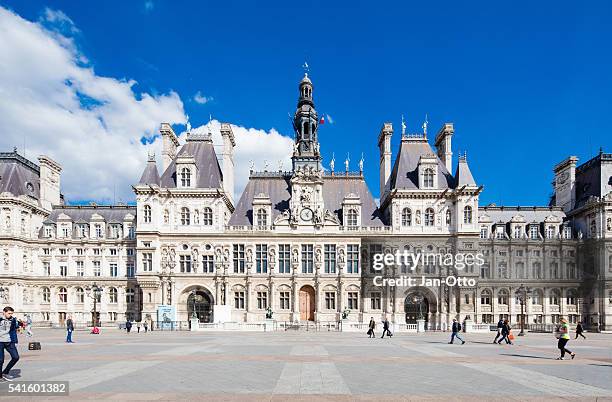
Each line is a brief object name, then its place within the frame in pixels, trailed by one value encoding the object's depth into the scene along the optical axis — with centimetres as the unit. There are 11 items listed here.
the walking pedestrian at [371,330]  3944
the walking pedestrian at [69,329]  3253
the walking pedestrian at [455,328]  3309
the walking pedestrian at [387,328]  3812
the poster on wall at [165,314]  5422
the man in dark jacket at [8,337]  1542
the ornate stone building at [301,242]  5881
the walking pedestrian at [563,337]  2295
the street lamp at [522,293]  6356
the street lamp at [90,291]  6438
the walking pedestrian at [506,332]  3303
